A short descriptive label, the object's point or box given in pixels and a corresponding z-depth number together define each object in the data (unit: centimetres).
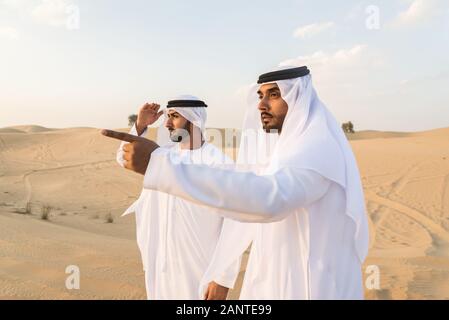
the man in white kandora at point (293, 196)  141
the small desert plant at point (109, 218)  1055
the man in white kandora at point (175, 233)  348
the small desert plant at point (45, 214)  910
